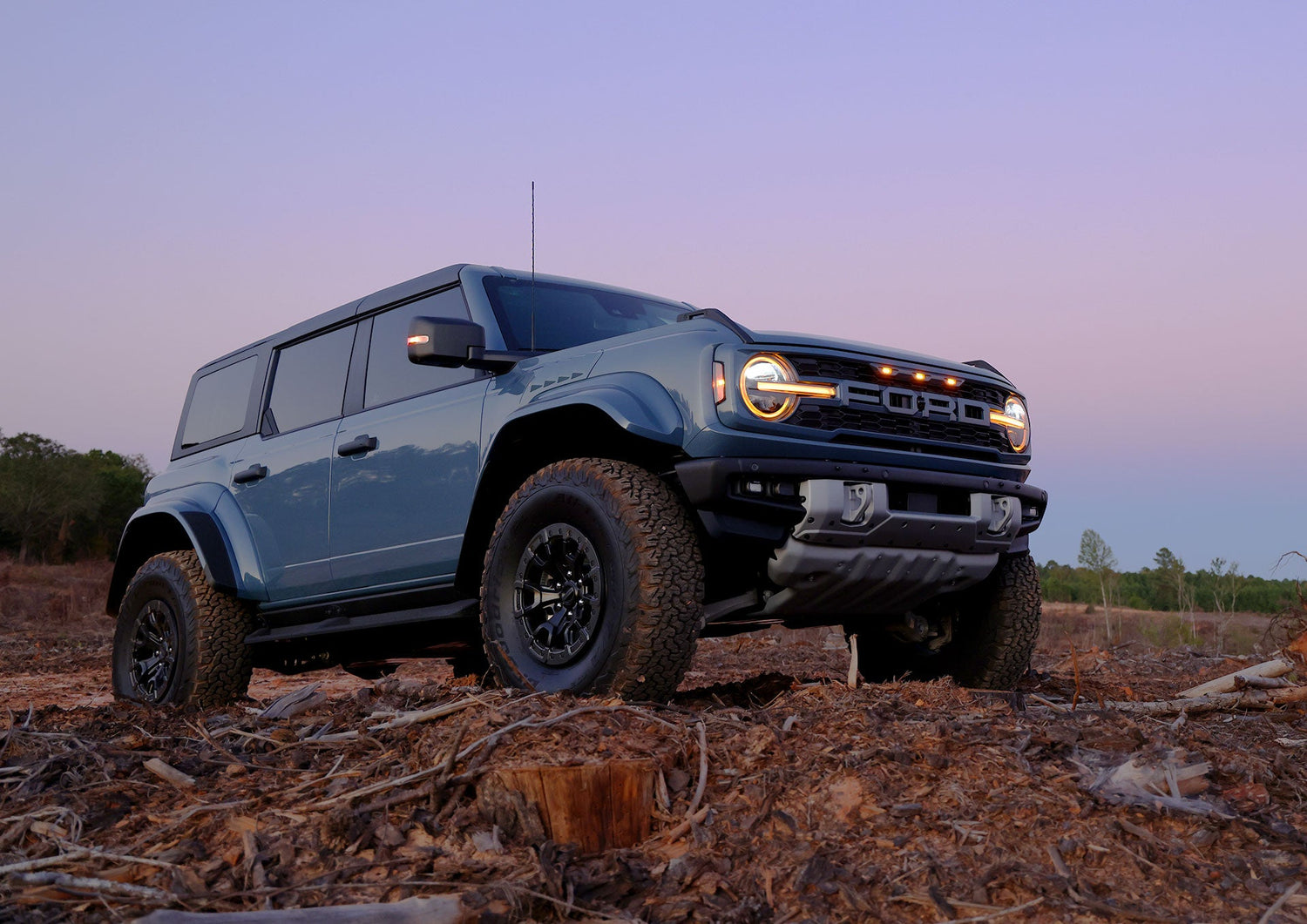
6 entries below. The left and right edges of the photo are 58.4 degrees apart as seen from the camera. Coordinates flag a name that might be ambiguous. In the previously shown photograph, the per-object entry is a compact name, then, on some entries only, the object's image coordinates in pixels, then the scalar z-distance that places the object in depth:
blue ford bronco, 4.39
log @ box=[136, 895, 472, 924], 2.54
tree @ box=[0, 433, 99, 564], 40.19
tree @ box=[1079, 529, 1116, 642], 20.03
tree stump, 3.19
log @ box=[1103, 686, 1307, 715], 4.98
